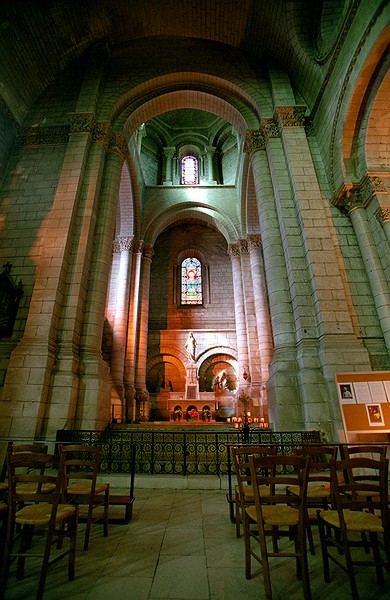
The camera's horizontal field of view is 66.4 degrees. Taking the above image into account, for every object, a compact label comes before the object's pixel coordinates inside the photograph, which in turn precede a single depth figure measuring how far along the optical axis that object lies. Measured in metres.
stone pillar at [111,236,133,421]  11.16
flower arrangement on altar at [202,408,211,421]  12.01
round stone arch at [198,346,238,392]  14.63
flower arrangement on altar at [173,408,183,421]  12.03
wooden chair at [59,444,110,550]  2.80
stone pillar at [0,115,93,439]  5.80
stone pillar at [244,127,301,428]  6.13
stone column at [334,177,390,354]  6.33
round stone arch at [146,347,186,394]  14.52
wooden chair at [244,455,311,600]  1.98
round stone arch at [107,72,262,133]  9.77
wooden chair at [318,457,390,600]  2.11
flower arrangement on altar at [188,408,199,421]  12.11
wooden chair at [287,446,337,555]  2.63
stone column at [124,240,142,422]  11.27
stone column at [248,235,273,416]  11.34
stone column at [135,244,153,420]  12.14
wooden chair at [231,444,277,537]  2.60
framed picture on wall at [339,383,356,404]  5.02
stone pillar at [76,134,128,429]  6.37
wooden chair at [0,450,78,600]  2.09
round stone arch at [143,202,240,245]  14.82
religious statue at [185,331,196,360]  14.61
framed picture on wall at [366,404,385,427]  4.81
